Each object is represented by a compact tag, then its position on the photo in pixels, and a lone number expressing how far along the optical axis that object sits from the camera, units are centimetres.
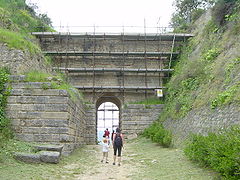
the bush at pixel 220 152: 491
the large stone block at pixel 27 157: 727
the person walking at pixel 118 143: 884
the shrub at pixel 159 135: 1216
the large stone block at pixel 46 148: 845
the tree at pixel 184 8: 2804
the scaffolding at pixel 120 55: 1973
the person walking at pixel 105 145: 933
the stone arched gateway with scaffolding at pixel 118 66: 1886
